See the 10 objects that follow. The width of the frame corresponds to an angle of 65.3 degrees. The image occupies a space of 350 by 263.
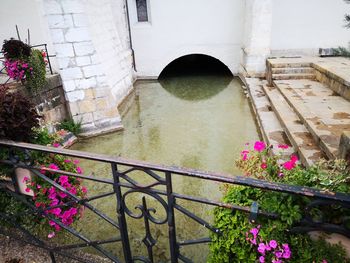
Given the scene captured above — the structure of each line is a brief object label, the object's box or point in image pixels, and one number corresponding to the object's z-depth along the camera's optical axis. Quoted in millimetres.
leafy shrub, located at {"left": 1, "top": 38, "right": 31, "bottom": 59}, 4211
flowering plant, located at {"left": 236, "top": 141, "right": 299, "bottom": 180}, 1811
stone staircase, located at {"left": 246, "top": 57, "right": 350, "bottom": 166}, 3686
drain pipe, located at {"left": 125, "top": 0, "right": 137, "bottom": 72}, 8938
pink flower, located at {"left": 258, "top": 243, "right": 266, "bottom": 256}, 1463
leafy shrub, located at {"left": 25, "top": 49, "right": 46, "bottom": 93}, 4418
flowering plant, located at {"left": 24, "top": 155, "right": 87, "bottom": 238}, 2148
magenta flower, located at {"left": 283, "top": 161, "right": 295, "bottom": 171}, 1785
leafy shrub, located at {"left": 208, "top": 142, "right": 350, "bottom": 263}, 1410
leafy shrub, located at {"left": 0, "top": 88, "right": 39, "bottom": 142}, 1999
